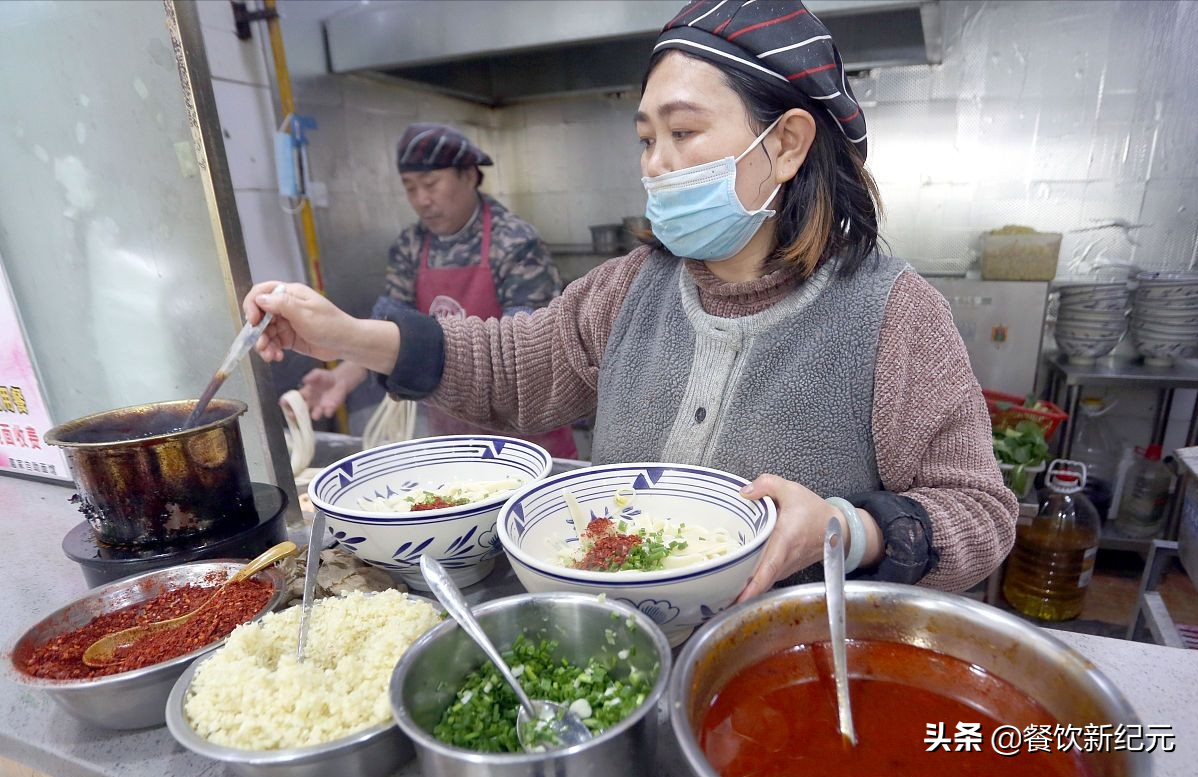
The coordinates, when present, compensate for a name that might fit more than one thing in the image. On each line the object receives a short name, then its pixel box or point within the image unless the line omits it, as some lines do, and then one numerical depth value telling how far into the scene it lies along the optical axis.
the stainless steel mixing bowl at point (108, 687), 0.88
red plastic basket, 3.43
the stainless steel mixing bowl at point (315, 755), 0.74
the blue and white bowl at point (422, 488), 1.09
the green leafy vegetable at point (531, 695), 0.76
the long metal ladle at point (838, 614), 0.77
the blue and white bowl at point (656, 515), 0.90
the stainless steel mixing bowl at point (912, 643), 0.70
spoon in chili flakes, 0.98
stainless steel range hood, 3.22
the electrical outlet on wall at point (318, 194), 3.91
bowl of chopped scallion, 0.67
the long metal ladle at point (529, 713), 0.74
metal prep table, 3.73
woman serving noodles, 1.23
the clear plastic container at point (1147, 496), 3.92
